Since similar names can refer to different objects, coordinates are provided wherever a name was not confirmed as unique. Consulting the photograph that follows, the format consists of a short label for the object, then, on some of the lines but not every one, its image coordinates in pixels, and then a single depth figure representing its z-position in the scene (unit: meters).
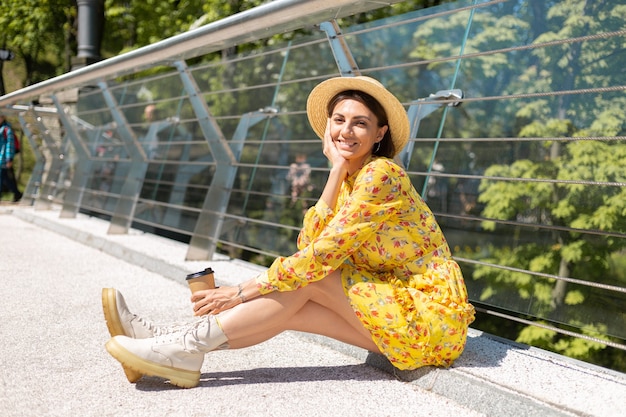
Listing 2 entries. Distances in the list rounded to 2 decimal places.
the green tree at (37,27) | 16.30
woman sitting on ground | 2.39
